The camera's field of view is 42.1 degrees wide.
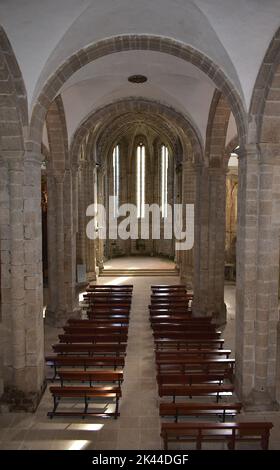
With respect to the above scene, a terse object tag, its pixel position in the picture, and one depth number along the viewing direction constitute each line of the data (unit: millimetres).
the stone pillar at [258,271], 7168
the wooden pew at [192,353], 8617
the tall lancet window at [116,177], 25797
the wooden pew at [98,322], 10961
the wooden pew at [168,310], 12344
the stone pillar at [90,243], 19031
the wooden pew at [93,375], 7340
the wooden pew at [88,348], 9016
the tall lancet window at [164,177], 25656
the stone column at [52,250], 12430
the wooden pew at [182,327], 10349
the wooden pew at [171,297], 14070
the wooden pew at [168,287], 15542
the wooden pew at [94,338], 9703
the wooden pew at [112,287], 15570
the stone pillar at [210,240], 12531
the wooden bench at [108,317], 11352
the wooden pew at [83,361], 8148
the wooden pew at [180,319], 10906
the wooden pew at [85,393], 6961
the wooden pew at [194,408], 6309
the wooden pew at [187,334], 9842
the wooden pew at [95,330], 10141
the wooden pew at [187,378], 7418
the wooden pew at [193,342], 9392
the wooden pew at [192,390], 6957
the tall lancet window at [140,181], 26334
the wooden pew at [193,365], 8094
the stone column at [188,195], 18906
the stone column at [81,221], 18281
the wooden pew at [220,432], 5652
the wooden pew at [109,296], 14227
